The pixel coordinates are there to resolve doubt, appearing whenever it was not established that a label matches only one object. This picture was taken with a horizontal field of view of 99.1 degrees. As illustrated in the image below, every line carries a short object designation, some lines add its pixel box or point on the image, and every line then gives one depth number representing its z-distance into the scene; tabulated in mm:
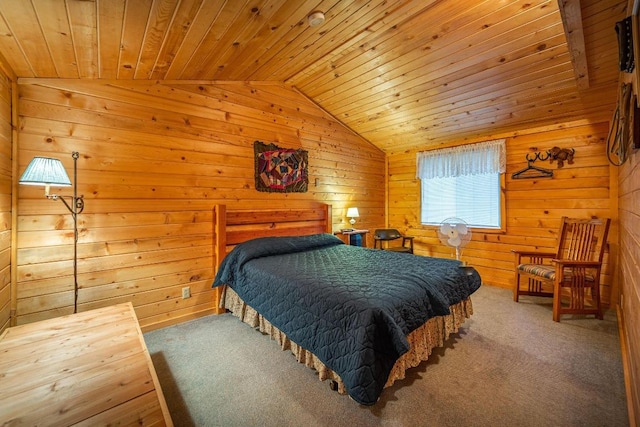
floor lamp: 1706
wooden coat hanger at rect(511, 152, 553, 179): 3508
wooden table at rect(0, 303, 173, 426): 1042
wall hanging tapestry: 3387
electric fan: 2709
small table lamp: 4320
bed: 1483
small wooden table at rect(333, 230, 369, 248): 4158
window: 3979
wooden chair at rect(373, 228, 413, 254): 4609
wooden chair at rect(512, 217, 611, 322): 2711
